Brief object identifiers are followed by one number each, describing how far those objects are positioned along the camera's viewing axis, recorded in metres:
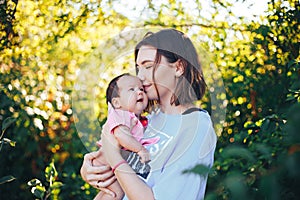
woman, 1.80
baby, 1.87
